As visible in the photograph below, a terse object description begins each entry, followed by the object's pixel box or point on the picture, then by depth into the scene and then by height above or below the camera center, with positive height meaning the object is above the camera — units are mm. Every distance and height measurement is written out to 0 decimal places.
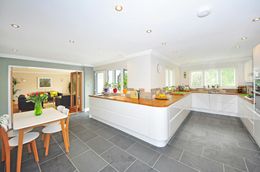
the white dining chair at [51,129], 1903 -865
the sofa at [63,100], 5362 -762
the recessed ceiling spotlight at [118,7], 1273 +1021
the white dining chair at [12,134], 1788 -856
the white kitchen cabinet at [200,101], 4176 -656
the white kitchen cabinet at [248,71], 3283 +468
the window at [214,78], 4311 +352
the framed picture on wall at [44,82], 7844 +338
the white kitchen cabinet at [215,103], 3692 -706
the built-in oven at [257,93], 1830 -142
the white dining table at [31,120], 1515 -611
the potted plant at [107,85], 4755 +44
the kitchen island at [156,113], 2021 -737
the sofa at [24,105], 4695 -875
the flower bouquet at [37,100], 2135 -298
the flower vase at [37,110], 2143 -504
